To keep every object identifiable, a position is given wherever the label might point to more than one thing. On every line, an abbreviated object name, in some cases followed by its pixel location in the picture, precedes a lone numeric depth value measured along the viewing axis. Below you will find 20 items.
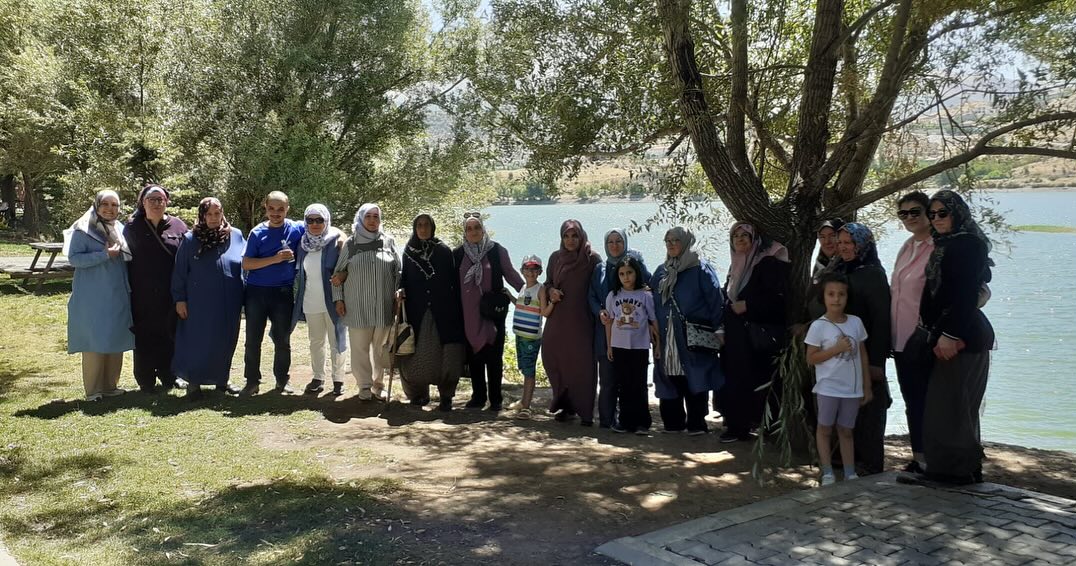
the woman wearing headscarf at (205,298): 7.48
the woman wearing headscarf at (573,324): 7.24
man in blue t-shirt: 7.58
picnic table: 14.93
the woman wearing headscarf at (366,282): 7.58
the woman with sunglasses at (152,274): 7.50
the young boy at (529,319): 7.54
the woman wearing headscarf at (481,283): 7.53
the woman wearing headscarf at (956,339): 4.99
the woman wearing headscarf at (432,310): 7.55
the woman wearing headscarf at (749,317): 6.38
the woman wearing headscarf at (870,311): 5.57
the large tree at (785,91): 6.38
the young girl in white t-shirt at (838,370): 5.40
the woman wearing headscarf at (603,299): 6.99
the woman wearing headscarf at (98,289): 7.21
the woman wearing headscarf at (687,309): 6.79
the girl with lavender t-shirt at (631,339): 6.87
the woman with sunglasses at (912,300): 5.45
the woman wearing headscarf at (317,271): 7.68
